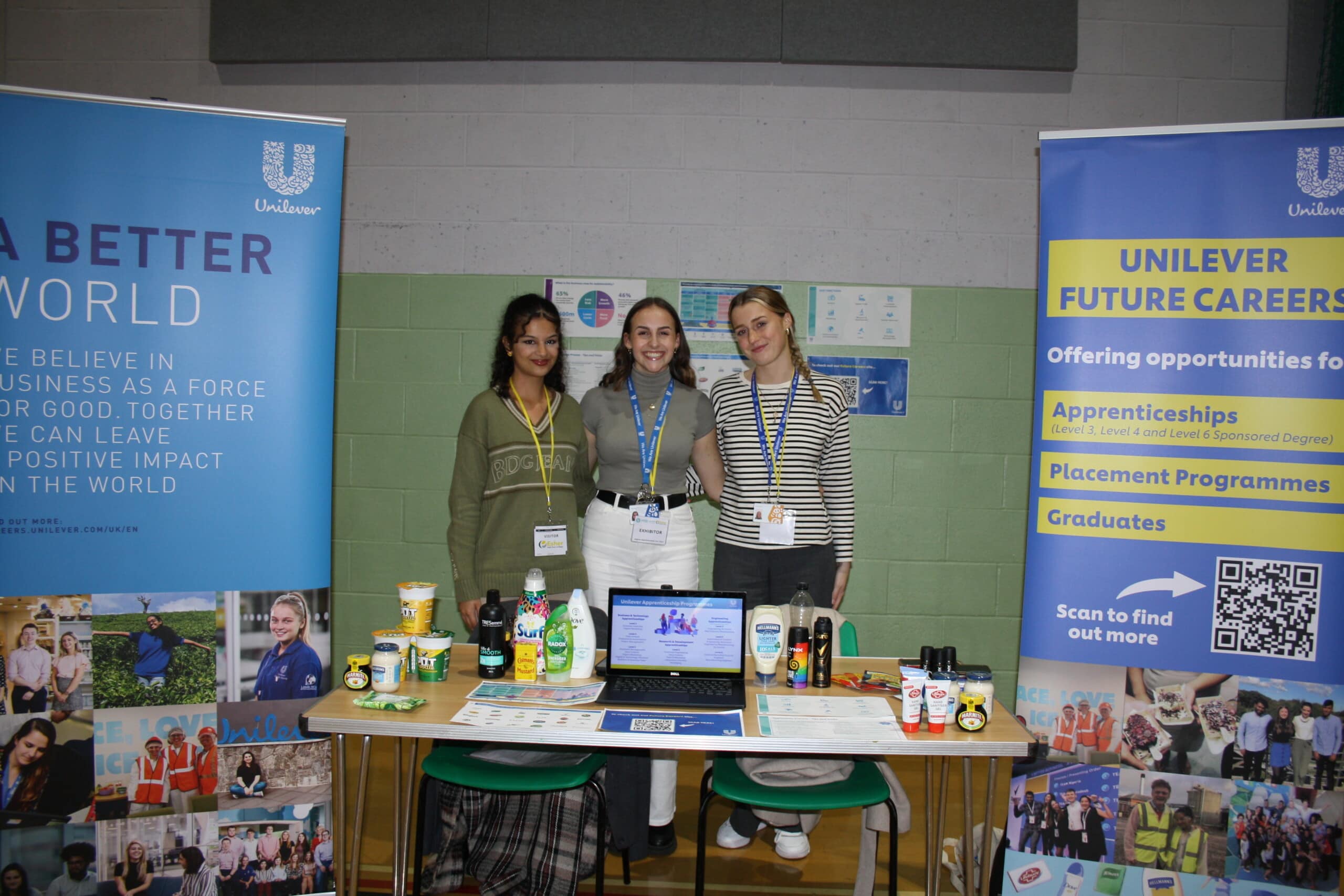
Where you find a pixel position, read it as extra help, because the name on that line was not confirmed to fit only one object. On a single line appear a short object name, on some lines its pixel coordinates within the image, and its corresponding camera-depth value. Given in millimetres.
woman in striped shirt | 2797
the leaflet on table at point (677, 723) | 1810
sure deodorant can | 2131
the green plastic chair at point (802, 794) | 2100
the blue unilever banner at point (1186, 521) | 2256
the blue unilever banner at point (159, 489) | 2246
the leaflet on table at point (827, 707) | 1950
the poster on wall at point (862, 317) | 3719
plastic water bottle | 2299
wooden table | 1787
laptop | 2131
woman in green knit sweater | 2697
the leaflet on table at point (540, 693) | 1987
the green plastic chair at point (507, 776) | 2176
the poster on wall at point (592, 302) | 3762
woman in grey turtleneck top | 2746
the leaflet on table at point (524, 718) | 1844
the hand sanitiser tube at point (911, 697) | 1867
